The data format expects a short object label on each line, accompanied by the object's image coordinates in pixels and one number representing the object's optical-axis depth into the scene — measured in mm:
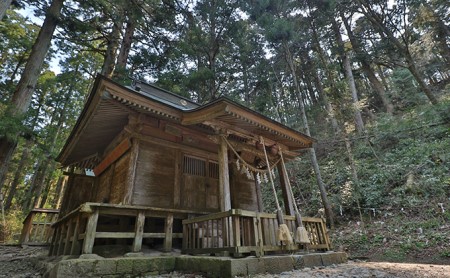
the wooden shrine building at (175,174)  4836
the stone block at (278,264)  4102
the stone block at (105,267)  3781
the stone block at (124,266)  3948
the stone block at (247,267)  3553
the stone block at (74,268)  3517
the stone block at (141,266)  4036
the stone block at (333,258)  5183
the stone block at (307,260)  4551
